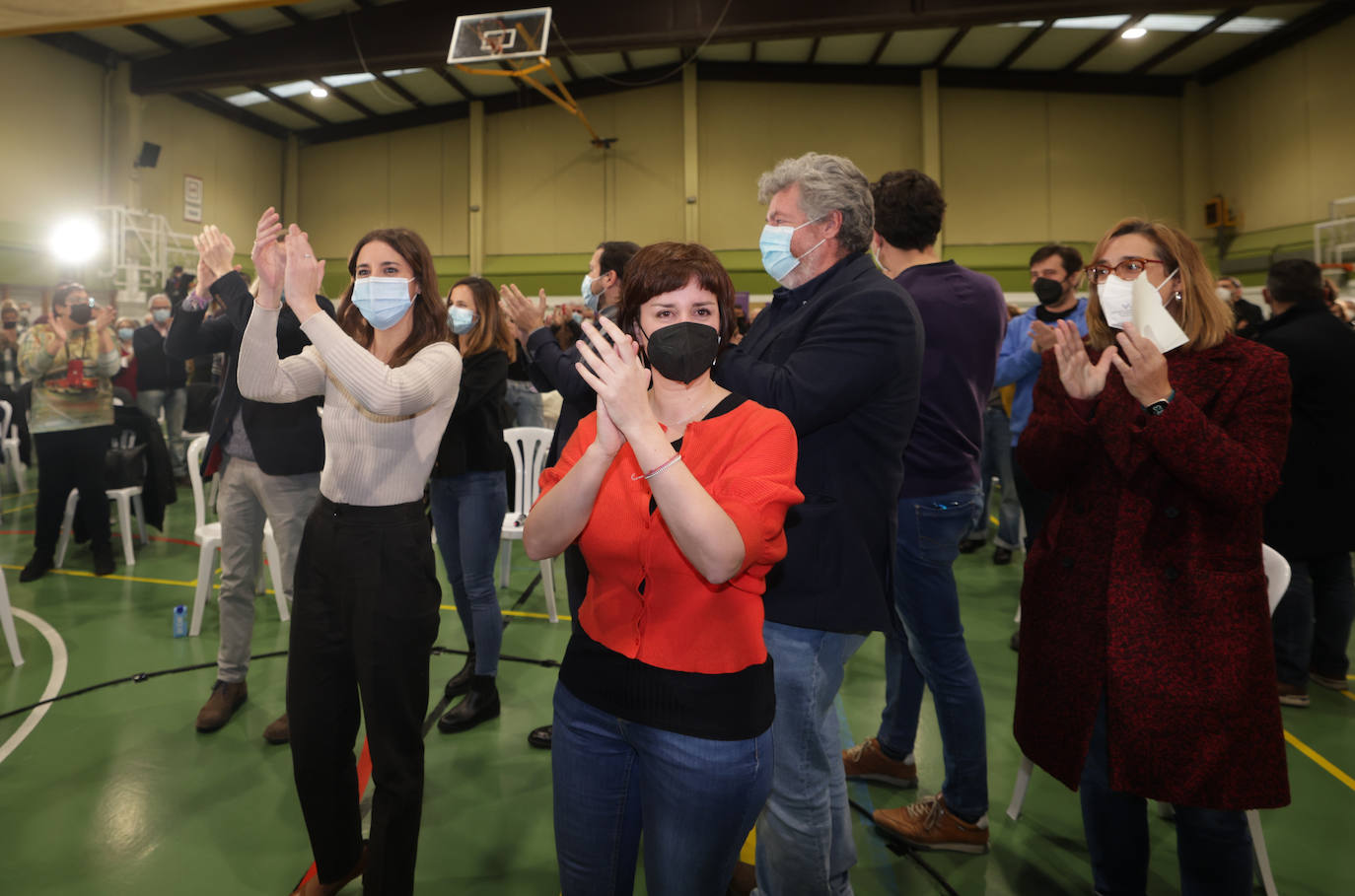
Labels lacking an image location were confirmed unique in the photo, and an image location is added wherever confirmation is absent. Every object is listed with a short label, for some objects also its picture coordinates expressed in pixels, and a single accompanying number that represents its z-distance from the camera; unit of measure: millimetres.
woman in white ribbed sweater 1758
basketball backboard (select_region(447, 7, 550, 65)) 8008
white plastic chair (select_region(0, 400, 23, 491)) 6672
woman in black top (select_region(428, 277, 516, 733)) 2740
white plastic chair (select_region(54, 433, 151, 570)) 5008
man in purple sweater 2045
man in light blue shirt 3205
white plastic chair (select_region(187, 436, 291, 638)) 3824
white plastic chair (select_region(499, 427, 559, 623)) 4238
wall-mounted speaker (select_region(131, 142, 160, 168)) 11703
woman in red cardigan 1137
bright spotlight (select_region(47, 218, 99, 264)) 10758
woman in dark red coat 1458
